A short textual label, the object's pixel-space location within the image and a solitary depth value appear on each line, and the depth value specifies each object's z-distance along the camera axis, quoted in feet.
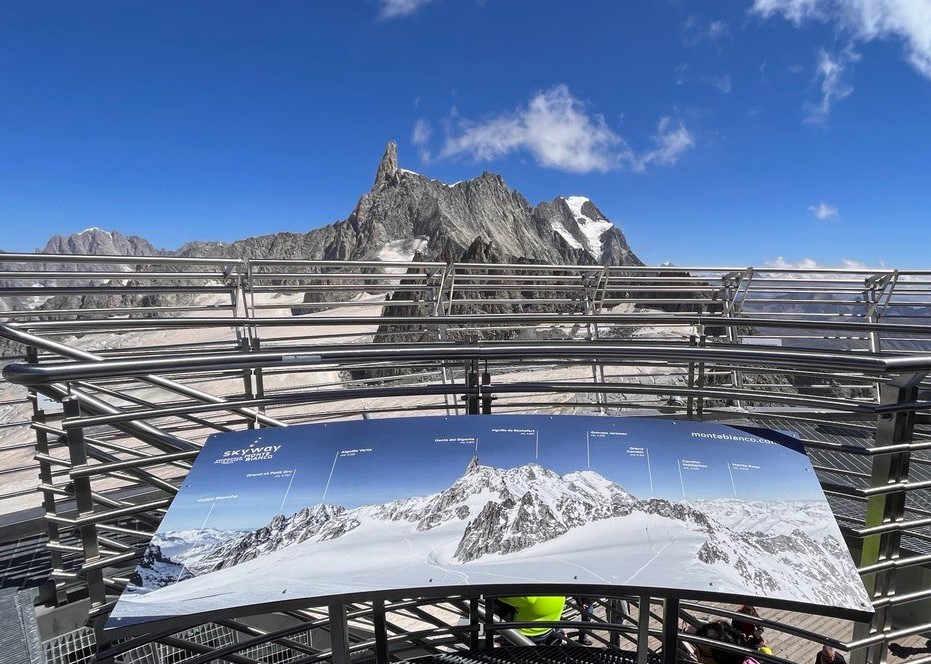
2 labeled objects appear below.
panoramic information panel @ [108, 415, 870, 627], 4.59
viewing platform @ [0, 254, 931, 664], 5.42
